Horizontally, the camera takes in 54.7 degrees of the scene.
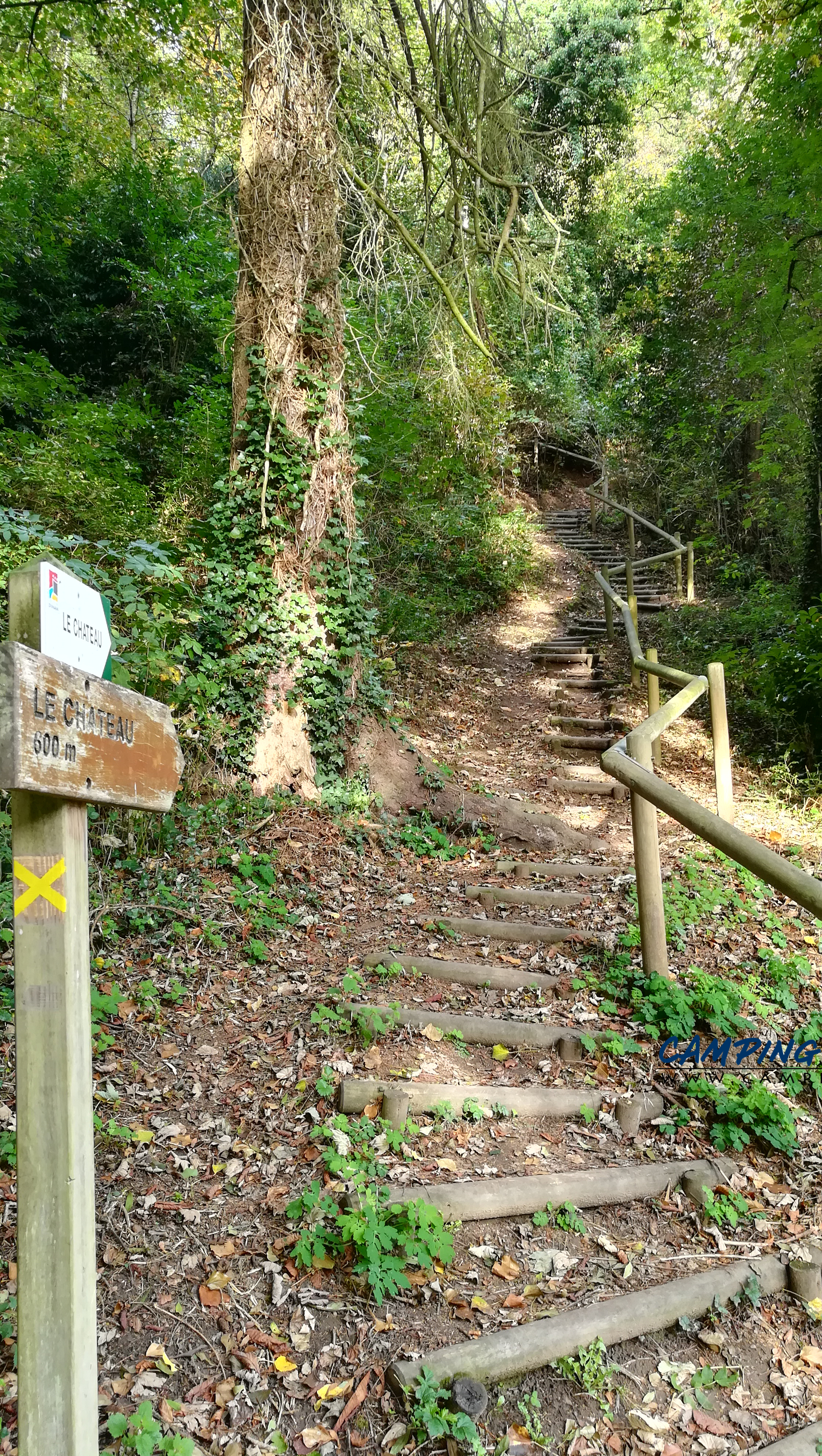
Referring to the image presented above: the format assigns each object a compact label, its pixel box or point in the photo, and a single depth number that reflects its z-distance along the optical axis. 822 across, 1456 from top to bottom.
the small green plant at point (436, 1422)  1.93
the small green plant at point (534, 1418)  2.02
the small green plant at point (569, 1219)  2.64
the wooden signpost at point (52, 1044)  1.34
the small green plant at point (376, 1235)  2.34
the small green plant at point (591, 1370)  2.16
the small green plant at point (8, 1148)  2.55
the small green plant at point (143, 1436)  1.86
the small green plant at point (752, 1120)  2.95
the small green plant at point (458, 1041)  3.40
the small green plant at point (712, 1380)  2.22
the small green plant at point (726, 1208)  2.68
